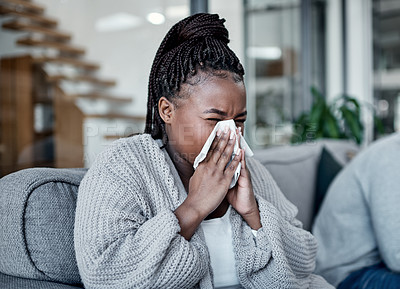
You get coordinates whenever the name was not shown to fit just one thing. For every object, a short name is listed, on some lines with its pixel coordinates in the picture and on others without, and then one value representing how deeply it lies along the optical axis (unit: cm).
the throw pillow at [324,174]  209
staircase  202
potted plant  316
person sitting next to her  151
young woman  86
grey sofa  95
